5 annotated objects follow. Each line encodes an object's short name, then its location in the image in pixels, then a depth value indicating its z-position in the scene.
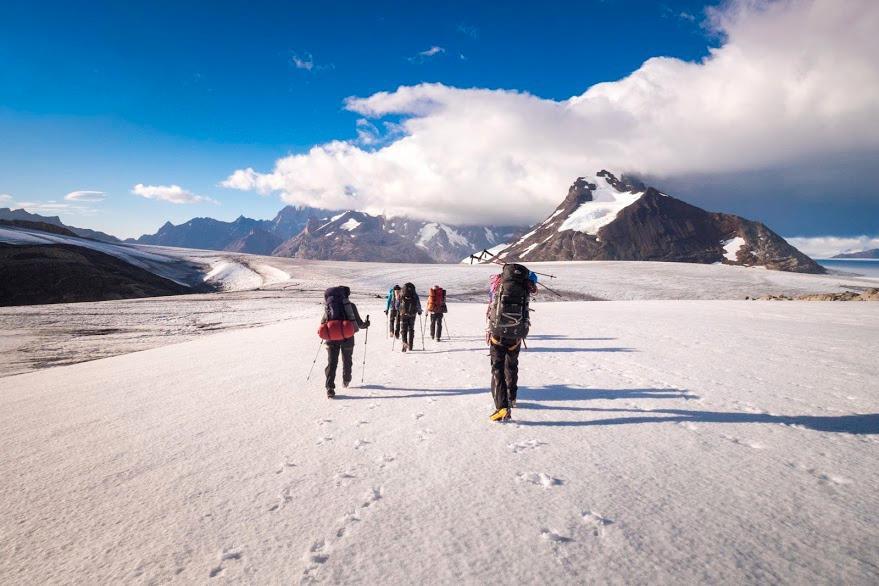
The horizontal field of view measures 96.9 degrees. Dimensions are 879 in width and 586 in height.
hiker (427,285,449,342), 14.59
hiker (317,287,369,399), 8.30
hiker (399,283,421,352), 13.00
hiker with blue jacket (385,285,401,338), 14.57
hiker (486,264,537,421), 6.55
